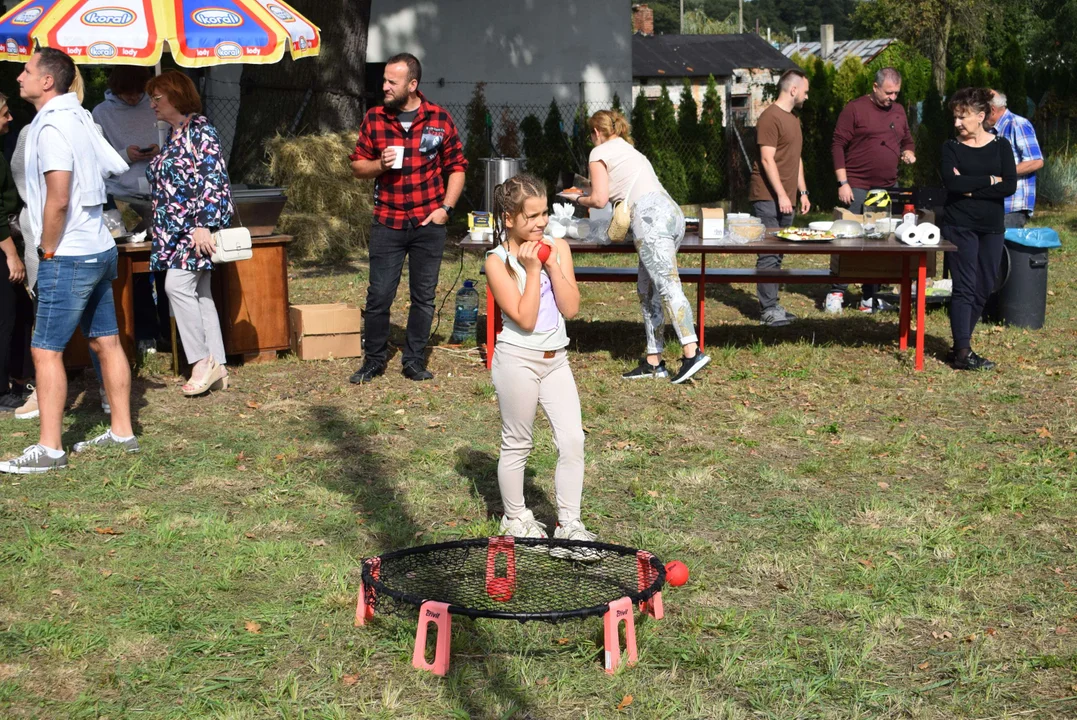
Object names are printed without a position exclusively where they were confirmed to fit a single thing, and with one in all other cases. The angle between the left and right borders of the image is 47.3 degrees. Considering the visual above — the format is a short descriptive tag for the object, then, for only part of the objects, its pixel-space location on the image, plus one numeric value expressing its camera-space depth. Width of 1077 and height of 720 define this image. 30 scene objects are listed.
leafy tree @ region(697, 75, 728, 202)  20.67
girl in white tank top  4.61
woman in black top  8.12
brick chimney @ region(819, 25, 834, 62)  74.86
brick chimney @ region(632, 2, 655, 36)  54.44
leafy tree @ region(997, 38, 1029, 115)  22.08
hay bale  14.65
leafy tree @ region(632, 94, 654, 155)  20.39
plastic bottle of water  9.67
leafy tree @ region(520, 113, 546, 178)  19.39
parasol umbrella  8.70
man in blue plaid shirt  9.37
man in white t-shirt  5.92
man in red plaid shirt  7.94
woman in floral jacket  7.57
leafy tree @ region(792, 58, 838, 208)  20.02
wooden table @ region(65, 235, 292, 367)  8.77
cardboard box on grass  8.99
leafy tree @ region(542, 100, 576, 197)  19.41
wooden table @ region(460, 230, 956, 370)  8.40
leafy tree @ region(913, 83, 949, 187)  20.59
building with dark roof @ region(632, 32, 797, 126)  47.91
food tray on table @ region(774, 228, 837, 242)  8.52
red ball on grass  4.58
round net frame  4.34
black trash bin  9.84
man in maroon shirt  10.48
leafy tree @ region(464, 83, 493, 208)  18.11
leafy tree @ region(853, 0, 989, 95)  47.06
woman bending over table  8.02
